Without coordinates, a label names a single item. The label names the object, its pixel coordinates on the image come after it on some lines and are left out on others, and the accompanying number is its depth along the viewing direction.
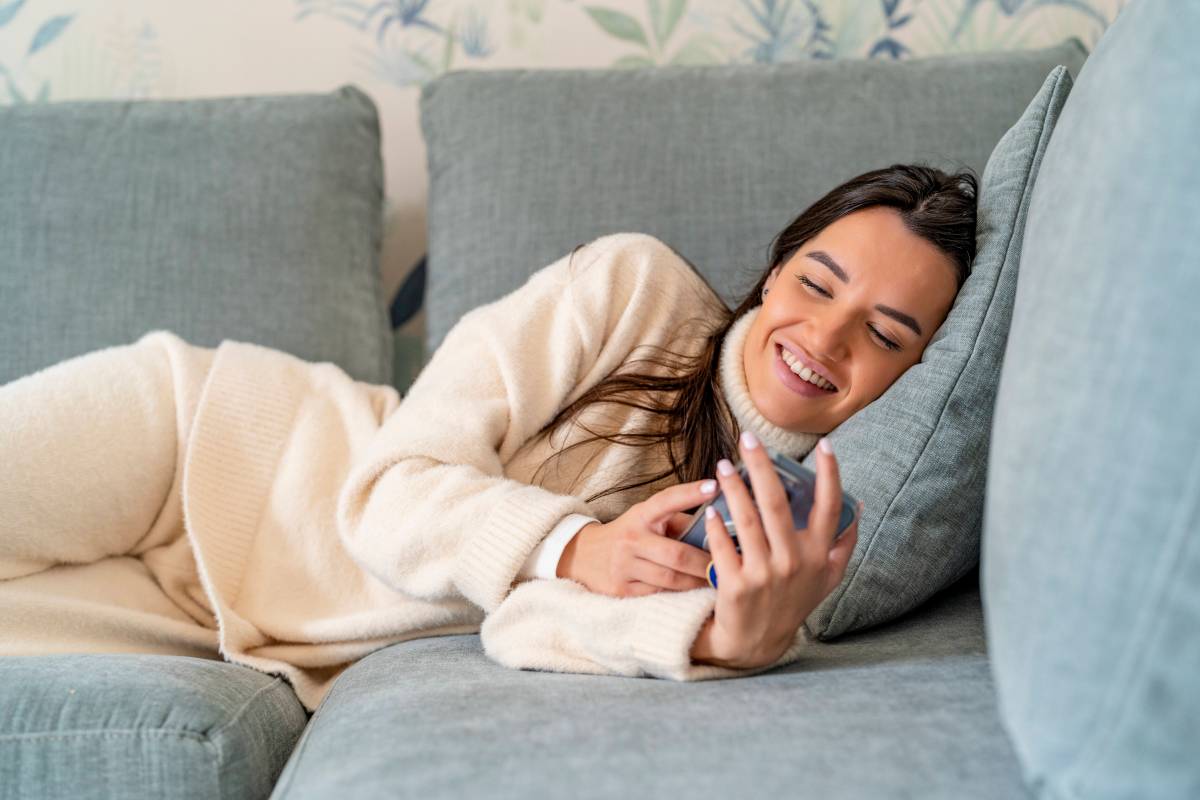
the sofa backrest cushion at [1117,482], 0.58
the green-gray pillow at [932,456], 1.02
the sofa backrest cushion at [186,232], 1.47
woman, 1.09
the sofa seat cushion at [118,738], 0.87
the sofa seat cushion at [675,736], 0.67
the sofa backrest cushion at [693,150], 1.49
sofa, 0.60
